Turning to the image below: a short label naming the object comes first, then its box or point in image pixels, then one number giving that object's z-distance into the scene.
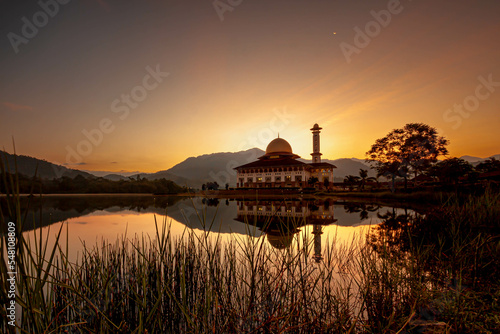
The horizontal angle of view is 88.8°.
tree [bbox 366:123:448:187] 30.11
